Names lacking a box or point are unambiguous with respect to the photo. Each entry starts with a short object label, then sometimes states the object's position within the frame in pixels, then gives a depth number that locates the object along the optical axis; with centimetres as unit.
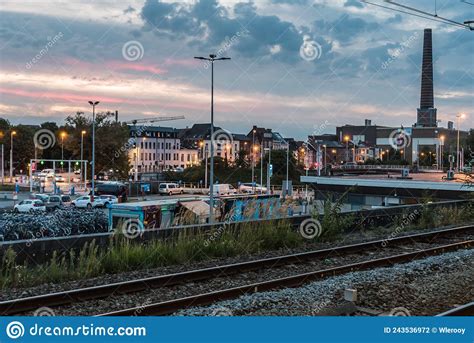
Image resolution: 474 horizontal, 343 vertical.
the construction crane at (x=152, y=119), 14425
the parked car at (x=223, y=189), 6096
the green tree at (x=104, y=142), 7525
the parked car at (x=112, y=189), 5828
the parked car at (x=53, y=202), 4585
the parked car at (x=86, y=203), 4966
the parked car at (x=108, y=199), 5097
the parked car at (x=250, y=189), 6724
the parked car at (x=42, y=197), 4798
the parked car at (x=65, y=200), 5263
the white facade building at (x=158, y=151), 11422
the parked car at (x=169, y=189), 7120
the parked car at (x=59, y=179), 8700
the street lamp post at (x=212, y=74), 3025
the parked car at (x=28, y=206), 4200
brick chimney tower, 16262
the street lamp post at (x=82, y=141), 7062
